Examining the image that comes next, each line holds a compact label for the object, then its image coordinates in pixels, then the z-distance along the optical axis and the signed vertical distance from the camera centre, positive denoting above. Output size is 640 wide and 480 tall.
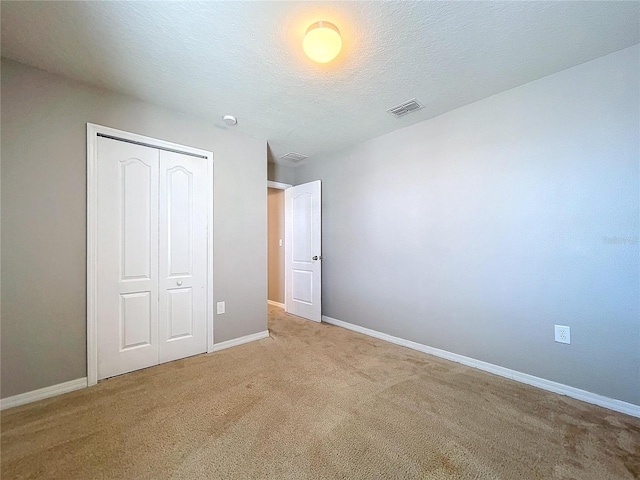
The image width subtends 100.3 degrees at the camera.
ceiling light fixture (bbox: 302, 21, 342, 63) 1.57 +1.21
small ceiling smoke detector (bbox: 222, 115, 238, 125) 2.70 +1.26
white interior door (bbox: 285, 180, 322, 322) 3.94 -0.14
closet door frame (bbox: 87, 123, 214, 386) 2.14 +0.00
